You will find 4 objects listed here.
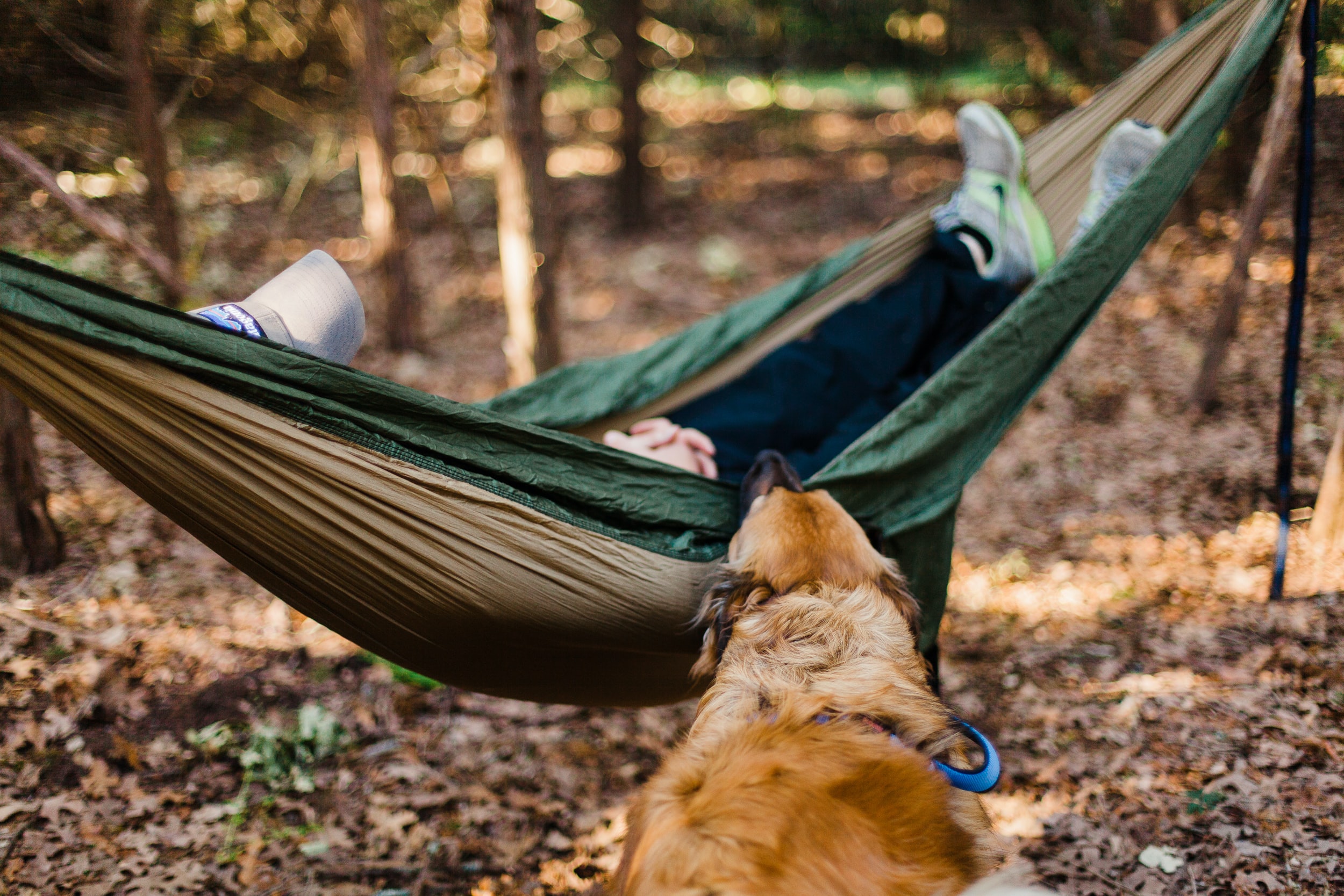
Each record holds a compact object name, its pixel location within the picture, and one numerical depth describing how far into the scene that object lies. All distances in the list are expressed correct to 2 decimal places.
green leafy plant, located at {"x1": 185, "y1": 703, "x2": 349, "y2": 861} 2.10
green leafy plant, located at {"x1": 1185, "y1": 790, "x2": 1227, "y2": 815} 1.84
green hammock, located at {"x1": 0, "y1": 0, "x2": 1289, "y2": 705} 1.43
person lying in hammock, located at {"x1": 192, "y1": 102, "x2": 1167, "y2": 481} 2.53
